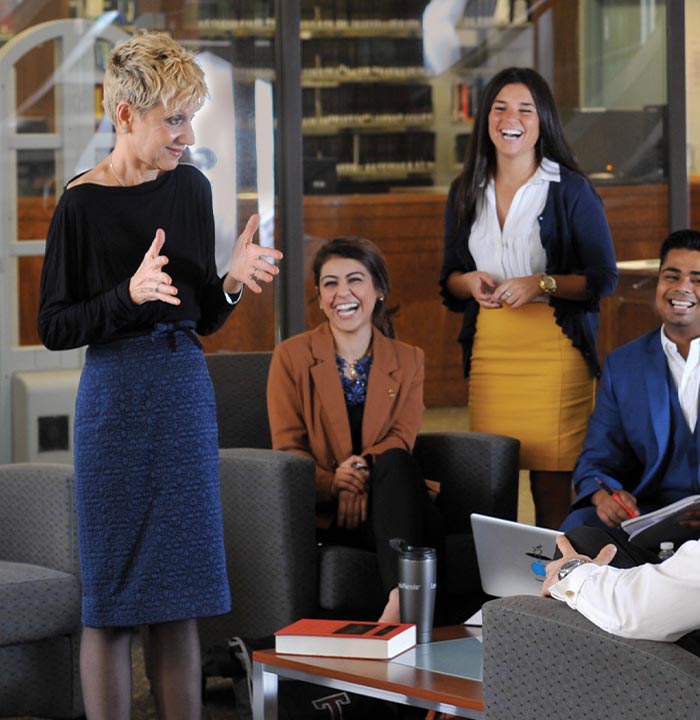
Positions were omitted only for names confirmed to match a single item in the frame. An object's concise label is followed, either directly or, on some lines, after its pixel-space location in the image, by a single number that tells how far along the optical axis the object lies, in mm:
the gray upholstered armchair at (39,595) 5983
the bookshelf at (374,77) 8975
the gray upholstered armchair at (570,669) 3495
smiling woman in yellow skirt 7142
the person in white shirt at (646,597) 3482
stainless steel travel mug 5469
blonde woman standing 4835
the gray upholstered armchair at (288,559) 6277
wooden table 4664
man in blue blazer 6330
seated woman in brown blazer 6532
